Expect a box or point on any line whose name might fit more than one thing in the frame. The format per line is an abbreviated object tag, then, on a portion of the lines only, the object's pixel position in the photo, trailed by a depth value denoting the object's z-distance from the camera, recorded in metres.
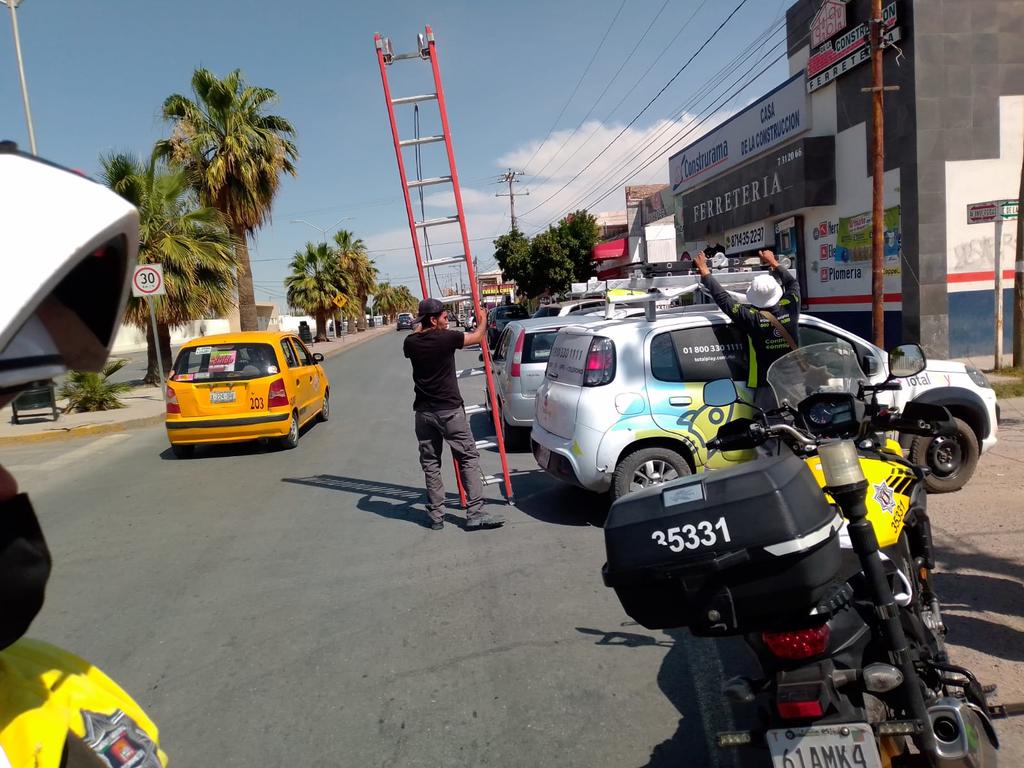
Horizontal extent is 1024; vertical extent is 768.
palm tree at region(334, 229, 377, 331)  64.90
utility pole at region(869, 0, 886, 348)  13.05
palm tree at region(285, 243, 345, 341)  51.19
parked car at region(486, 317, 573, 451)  10.26
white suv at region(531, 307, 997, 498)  6.44
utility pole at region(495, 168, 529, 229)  61.84
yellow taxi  10.84
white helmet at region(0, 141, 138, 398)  1.23
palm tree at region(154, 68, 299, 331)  24.64
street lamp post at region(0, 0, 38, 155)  17.09
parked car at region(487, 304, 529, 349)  27.46
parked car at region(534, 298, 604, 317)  16.59
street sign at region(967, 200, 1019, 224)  12.59
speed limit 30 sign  15.59
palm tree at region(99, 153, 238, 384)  19.64
